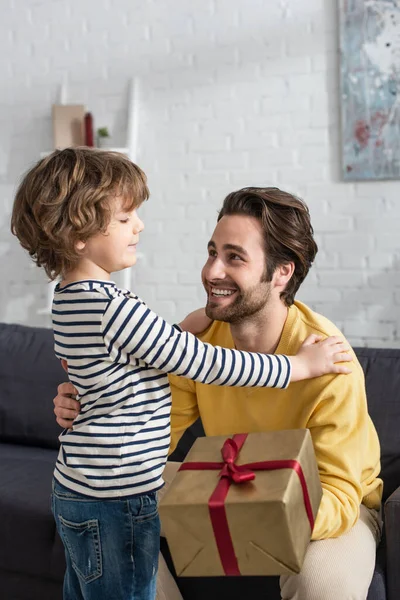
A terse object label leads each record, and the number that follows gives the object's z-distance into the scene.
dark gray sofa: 1.92
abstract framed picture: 3.64
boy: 1.48
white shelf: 4.11
